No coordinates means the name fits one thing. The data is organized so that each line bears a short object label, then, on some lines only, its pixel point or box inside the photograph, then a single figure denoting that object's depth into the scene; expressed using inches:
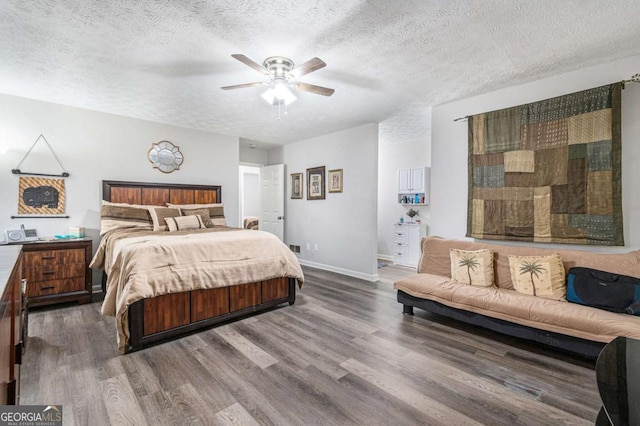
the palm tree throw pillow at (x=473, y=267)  120.7
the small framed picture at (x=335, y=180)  208.1
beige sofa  86.0
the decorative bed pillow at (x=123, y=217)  157.1
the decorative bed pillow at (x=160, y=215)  158.7
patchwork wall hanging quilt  107.4
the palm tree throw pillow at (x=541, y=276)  105.3
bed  98.2
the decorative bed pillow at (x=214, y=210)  181.5
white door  250.8
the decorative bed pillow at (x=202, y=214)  173.4
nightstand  133.4
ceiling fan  103.6
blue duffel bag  91.0
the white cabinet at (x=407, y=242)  236.5
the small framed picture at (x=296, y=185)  240.5
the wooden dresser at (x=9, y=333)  41.4
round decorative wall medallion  184.7
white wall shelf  236.6
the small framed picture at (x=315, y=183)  220.7
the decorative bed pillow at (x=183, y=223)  157.1
